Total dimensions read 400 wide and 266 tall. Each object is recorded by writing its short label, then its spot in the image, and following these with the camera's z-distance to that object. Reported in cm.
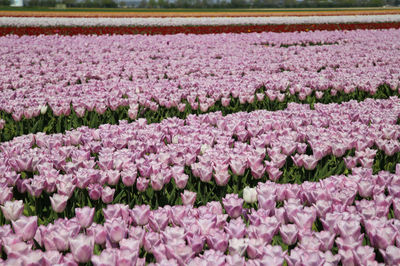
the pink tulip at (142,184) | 241
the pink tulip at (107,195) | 225
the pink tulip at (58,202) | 210
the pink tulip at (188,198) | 218
